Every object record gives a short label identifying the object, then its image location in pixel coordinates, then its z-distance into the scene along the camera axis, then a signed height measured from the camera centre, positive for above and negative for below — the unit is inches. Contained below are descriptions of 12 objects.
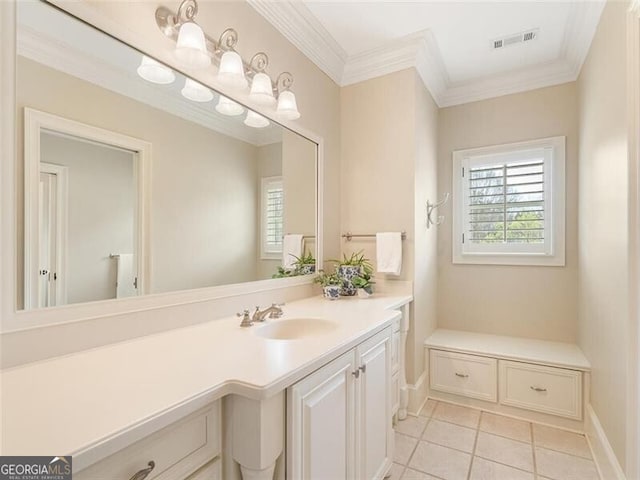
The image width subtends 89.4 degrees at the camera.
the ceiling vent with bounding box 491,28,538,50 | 85.2 +54.4
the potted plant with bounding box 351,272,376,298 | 85.1 -12.0
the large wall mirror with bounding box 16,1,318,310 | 38.2 +10.1
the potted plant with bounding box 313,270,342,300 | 83.2 -11.6
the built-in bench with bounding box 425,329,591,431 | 83.6 -37.9
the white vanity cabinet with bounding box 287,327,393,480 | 38.1 -25.2
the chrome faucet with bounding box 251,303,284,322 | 58.1 -13.8
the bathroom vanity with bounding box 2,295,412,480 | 25.1 -14.8
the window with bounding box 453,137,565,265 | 101.6 +12.0
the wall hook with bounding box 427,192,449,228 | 103.3 +9.4
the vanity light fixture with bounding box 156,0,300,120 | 50.4 +32.6
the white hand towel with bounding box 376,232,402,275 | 88.9 -3.5
